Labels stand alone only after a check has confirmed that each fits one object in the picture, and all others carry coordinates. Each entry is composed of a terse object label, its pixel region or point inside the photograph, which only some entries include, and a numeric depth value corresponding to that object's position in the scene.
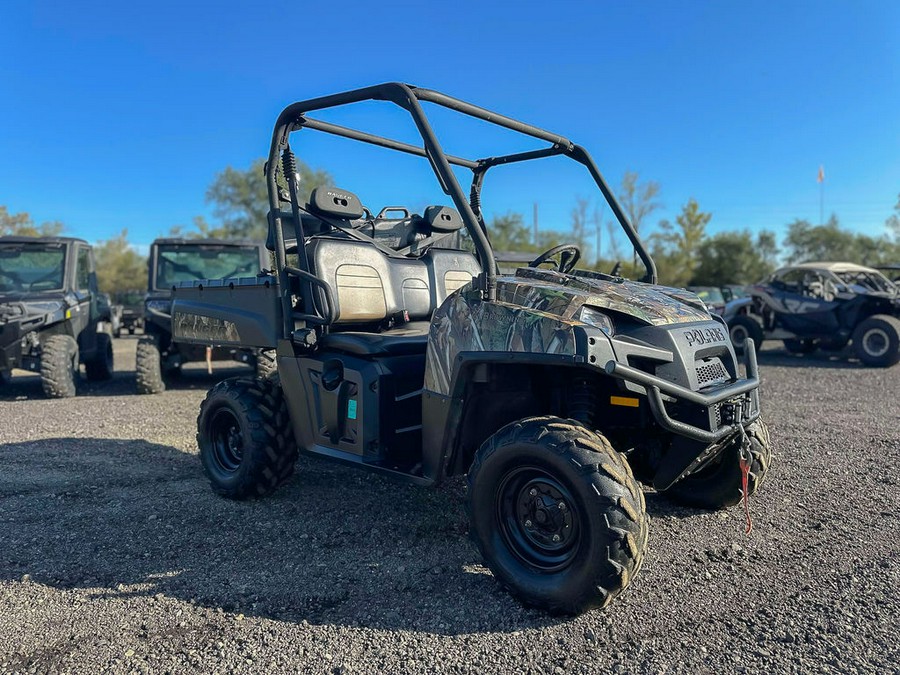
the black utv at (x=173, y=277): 8.82
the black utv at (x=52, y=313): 8.39
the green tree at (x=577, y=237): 48.74
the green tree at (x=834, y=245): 43.41
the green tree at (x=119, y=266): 45.22
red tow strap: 3.40
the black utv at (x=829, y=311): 11.28
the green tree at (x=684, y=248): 42.12
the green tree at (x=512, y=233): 43.81
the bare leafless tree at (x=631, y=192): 46.28
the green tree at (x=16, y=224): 39.97
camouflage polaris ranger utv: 2.74
